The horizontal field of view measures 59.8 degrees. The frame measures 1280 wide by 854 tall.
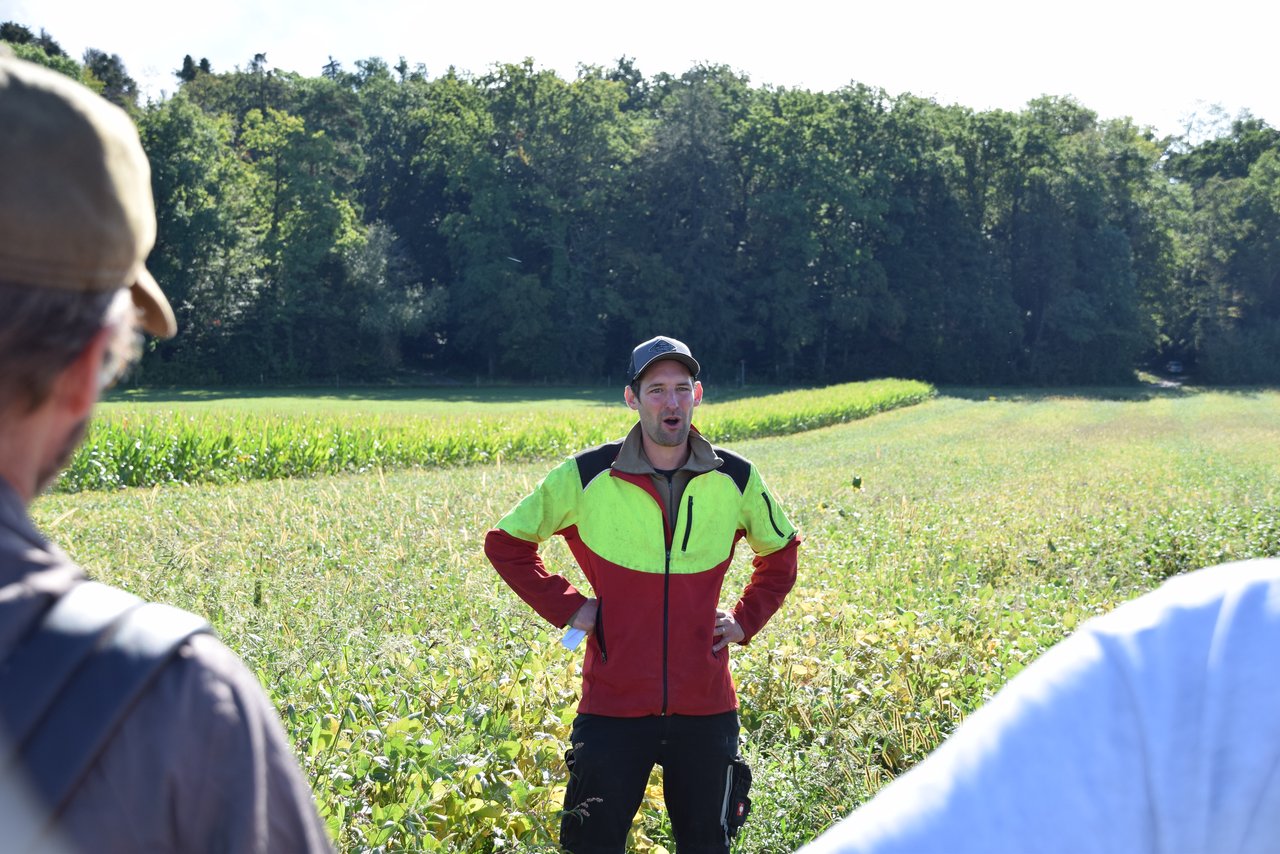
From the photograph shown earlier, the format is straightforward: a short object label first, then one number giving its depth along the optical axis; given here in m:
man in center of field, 3.72
